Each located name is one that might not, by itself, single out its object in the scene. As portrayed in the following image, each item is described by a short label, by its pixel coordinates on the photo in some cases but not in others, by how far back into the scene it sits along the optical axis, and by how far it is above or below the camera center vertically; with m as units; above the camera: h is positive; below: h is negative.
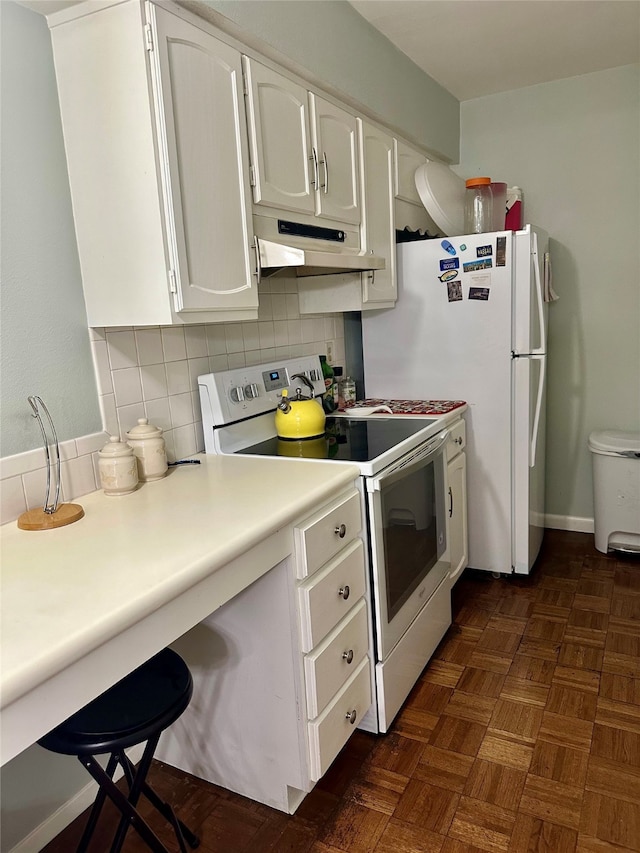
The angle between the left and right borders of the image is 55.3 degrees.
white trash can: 2.95 -0.89
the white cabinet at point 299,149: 1.79 +0.56
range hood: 1.77 +0.20
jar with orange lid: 2.74 +0.49
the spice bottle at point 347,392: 2.81 -0.32
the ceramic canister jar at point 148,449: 1.70 -0.32
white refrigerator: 2.58 -0.18
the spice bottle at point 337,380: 2.76 -0.26
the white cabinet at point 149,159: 1.44 +0.43
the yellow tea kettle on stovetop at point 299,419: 2.15 -0.33
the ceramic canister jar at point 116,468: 1.59 -0.34
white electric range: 1.83 -0.55
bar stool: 1.19 -0.76
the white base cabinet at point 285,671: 1.51 -0.90
